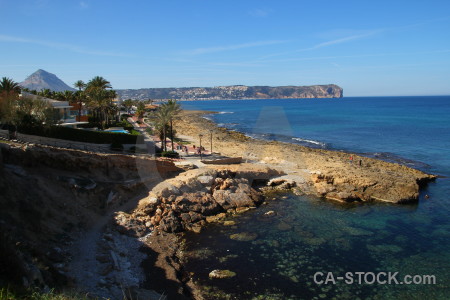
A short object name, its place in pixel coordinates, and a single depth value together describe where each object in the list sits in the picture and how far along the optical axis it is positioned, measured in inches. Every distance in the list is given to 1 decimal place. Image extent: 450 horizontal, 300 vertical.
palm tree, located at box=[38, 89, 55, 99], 2112.2
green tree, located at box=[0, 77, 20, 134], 1095.6
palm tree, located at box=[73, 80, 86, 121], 1933.1
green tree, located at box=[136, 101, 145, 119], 2960.1
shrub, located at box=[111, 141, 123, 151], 1318.9
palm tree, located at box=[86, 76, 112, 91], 2220.7
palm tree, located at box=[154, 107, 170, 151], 1574.8
